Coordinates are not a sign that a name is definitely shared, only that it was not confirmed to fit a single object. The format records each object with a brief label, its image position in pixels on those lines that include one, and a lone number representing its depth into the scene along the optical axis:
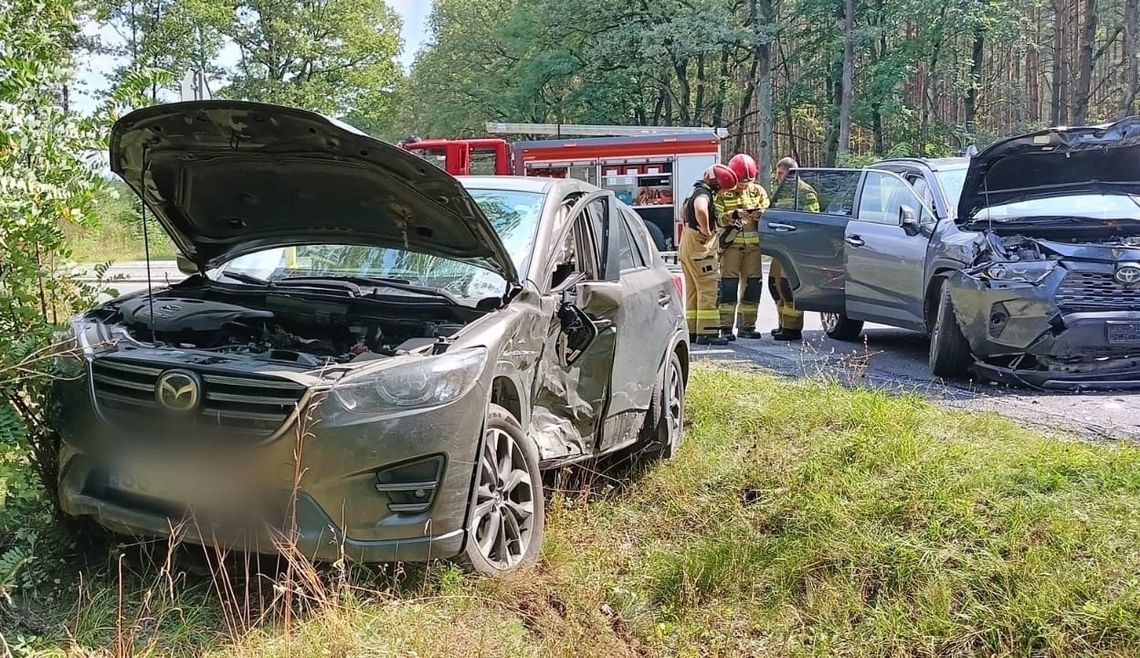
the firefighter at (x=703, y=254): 8.81
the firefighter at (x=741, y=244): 9.26
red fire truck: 17.05
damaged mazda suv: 2.97
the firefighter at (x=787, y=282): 9.37
